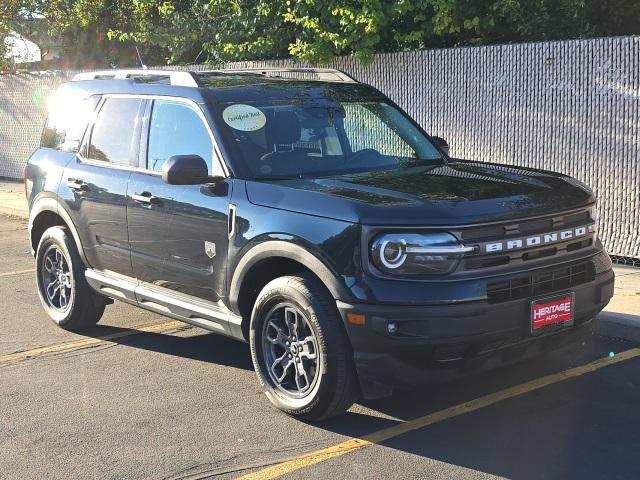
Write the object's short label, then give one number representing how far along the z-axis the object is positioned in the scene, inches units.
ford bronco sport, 181.8
